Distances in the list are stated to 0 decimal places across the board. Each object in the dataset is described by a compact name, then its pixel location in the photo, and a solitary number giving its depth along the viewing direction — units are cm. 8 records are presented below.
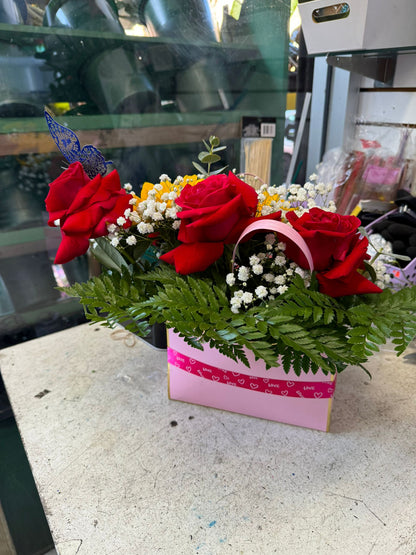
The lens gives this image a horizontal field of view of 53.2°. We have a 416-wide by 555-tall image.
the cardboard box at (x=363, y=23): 91
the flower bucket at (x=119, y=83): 116
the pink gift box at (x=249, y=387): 58
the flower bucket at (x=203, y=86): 132
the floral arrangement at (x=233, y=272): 48
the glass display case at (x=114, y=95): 107
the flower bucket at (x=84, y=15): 107
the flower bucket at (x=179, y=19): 122
